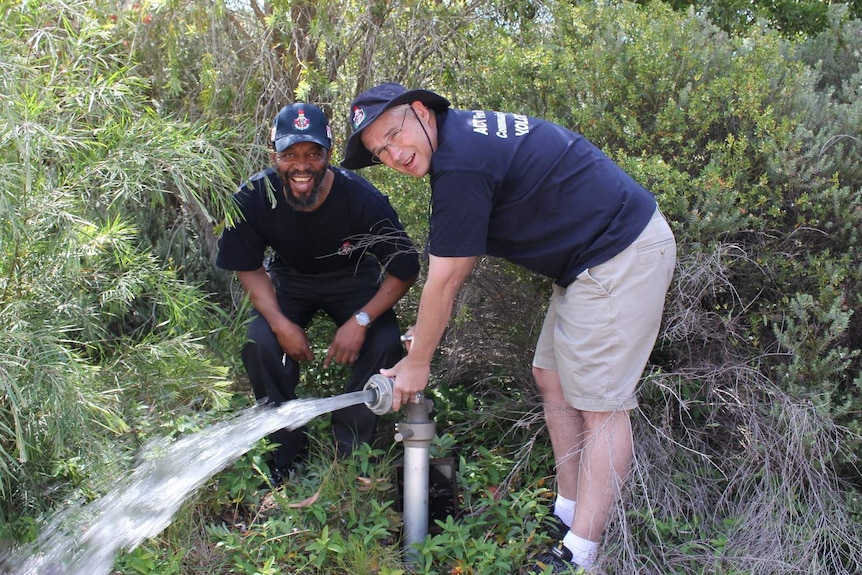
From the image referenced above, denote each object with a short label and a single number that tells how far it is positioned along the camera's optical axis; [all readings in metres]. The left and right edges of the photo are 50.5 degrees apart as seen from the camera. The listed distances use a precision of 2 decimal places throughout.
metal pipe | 3.28
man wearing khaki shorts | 3.07
